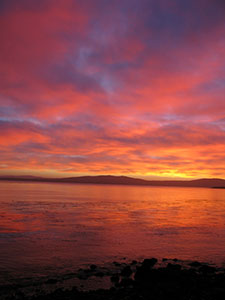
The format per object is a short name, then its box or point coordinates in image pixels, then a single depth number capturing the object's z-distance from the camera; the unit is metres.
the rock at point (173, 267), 15.48
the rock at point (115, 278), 14.17
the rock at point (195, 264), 17.31
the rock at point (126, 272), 15.04
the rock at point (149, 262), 15.67
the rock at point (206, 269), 15.79
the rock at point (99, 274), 14.96
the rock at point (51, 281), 13.73
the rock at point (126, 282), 13.55
